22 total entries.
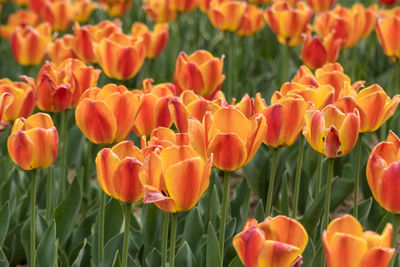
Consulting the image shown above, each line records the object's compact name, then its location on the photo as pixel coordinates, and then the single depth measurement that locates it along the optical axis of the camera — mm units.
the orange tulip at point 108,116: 3188
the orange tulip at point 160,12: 7338
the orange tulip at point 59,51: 5181
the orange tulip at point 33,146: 2966
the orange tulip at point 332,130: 2864
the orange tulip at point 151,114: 3526
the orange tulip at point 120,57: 4508
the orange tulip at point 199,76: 4230
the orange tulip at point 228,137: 2701
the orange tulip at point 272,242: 2145
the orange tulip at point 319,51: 4940
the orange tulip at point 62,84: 3880
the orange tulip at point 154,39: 5578
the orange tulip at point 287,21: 5544
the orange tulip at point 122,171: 2640
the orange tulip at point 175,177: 2432
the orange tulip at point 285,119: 3097
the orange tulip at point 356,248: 2018
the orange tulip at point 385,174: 2495
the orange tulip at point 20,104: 3893
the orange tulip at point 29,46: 5456
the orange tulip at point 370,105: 3097
